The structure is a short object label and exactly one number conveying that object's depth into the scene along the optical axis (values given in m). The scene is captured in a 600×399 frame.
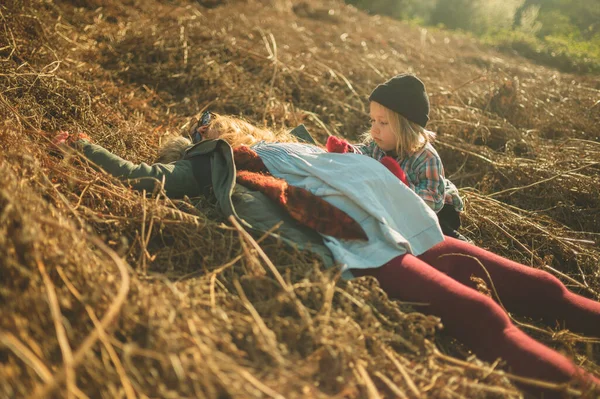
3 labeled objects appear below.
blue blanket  2.25
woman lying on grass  2.04
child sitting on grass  2.73
